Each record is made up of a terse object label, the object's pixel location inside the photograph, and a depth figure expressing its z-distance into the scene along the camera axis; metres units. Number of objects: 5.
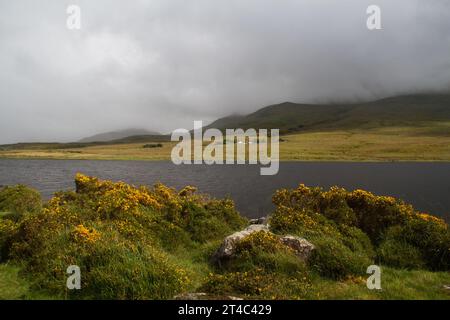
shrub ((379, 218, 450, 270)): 15.73
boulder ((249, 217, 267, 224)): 27.14
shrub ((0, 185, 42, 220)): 27.46
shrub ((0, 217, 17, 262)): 16.49
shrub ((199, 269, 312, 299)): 10.86
